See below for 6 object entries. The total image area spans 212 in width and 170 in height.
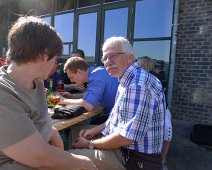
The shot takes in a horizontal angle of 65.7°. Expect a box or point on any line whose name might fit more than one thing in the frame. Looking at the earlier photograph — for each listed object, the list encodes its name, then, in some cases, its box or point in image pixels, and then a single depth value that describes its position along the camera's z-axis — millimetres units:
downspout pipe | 3210
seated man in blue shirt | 1855
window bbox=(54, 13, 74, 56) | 4980
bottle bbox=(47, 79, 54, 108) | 1895
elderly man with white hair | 1280
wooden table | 1465
